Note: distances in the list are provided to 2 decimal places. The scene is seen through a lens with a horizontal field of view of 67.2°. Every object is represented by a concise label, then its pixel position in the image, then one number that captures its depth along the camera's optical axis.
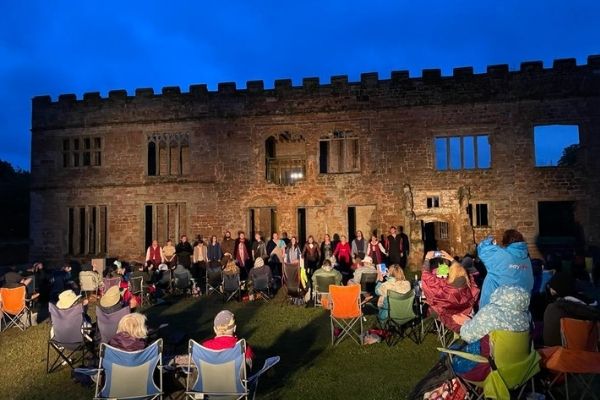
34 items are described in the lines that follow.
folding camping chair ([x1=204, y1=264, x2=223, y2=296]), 11.27
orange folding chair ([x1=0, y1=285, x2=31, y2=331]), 8.76
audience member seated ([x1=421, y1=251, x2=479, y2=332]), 6.23
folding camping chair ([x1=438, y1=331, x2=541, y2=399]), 3.81
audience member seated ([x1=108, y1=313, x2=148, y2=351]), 4.85
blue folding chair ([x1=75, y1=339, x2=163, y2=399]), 4.48
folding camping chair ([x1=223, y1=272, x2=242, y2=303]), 10.55
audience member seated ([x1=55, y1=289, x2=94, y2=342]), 6.54
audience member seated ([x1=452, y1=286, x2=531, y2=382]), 4.05
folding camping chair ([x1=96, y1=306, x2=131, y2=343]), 6.12
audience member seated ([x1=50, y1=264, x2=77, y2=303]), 10.86
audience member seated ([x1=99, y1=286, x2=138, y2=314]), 6.33
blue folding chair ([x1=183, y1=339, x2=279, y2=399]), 4.47
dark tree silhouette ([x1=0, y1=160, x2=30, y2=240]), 27.60
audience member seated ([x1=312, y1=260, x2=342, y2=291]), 9.25
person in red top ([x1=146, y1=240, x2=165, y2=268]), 13.31
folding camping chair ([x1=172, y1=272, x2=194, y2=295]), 11.25
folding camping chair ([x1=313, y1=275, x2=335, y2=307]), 9.36
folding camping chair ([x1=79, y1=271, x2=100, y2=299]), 11.32
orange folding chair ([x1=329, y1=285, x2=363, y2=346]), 7.14
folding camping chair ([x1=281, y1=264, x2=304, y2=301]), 10.43
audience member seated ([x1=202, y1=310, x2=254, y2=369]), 4.79
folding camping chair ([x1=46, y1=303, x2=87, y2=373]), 6.19
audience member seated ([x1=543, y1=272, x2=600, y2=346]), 5.09
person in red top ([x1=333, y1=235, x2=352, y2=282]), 12.59
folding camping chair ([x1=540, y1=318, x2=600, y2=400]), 4.23
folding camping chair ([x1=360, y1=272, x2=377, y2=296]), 9.85
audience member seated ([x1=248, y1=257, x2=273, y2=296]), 10.57
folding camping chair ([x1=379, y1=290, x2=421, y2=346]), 7.04
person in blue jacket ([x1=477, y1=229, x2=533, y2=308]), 5.30
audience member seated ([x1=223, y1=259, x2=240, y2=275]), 10.63
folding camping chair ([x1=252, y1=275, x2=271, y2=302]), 10.54
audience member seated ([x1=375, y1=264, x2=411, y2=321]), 7.32
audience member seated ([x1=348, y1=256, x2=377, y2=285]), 9.91
